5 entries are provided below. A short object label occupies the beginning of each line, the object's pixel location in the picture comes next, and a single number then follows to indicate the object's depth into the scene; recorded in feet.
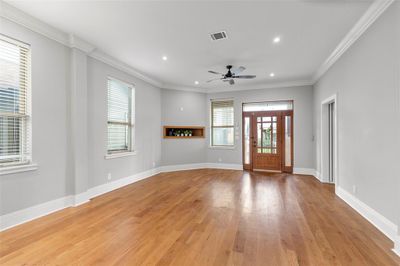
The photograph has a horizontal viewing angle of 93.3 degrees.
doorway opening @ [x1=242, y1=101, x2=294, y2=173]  21.12
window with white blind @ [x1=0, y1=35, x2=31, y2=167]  8.83
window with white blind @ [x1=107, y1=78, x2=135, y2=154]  15.11
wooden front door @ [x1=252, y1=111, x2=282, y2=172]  21.40
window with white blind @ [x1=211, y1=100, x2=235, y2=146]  23.61
